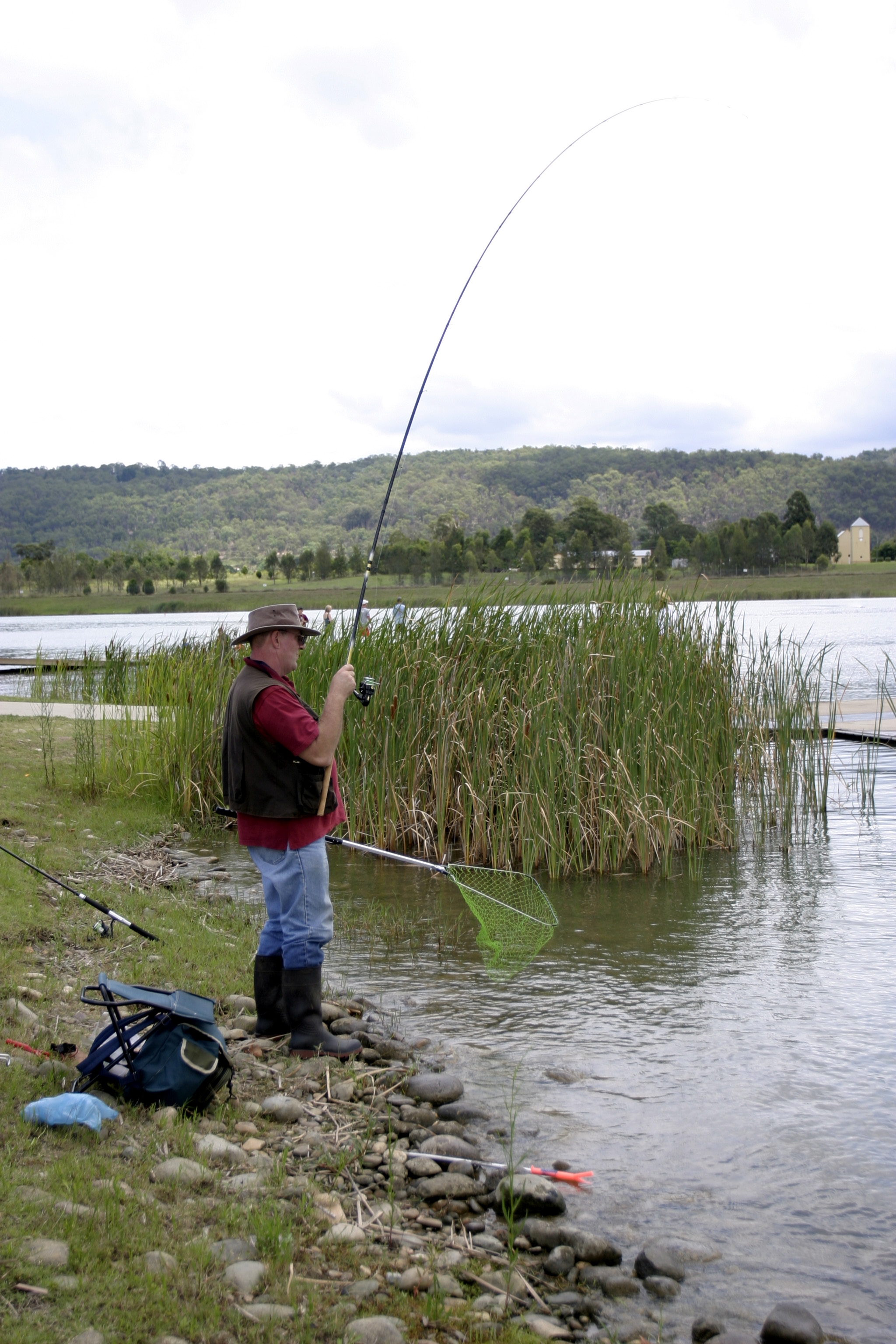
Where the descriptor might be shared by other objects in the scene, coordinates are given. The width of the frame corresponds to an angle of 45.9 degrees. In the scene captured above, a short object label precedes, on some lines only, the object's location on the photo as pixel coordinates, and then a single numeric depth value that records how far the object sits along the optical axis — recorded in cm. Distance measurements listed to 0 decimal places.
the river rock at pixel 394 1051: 489
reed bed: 860
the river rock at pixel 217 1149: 347
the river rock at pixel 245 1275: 271
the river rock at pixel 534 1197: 353
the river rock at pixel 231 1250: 282
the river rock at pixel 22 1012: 437
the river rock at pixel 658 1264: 324
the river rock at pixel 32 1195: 291
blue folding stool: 376
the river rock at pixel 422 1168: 368
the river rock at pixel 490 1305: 287
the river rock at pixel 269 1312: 259
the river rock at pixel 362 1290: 278
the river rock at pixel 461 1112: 429
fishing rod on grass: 436
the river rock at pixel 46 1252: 264
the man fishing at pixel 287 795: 428
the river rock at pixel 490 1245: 326
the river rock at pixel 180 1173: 323
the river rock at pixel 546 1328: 282
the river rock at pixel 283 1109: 394
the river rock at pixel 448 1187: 355
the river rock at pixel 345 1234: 307
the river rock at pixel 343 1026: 510
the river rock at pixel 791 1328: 289
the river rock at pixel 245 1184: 326
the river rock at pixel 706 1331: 294
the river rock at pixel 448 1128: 411
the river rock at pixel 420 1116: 416
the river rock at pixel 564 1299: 302
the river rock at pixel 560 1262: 320
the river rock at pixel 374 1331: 256
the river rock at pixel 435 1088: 439
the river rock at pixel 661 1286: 315
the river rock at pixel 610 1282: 313
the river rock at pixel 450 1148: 385
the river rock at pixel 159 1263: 270
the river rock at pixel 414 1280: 290
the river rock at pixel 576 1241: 327
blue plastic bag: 340
